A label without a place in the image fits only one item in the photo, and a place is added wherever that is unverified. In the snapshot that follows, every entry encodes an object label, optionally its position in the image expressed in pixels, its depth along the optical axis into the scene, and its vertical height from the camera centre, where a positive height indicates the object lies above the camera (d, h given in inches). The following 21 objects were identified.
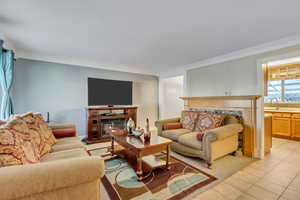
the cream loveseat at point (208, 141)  92.7 -31.0
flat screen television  163.9 +9.8
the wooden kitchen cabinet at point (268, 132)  116.8 -28.4
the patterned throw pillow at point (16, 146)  43.6 -16.2
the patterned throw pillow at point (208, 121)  113.2 -18.5
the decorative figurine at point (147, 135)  91.7 -23.7
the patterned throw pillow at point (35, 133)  68.8 -17.4
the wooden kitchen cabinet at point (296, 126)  151.4 -30.2
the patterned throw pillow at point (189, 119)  130.5 -19.5
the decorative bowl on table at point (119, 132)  111.0 -26.5
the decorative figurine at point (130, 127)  112.0 -22.3
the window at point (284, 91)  168.4 +11.2
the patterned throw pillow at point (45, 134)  77.0 -21.1
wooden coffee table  80.0 -29.6
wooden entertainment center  150.6 -22.0
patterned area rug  67.9 -46.3
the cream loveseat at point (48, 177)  37.1 -22.8
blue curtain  103.5 +15.8
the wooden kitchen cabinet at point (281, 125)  157.6 -30.6
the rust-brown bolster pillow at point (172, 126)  132.7 -25.6
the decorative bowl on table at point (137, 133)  103.6 -25.2
